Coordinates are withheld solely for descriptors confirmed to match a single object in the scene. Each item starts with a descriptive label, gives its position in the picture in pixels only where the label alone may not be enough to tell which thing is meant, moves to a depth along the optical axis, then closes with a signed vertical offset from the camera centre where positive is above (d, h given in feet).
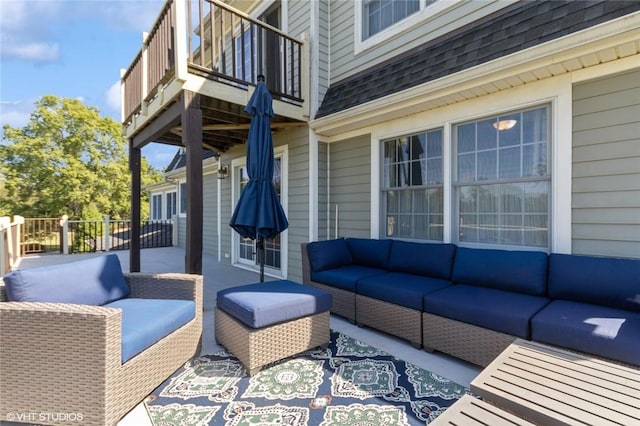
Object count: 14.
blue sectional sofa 6.93 -2.52
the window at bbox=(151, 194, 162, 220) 48.91 +0.92
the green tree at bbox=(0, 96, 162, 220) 46.73 +7.67
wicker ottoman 8.03 -3.14
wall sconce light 23.41 +3.04
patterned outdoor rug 6.38 -4.32
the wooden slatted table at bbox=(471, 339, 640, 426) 4.36 -2.90
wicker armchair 5.80 -2.93
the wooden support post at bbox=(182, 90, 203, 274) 12.08 +1.27
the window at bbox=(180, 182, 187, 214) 36.29 +1.75
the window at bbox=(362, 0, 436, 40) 13.87 +9.56
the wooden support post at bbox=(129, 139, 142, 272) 18.60 +0.42
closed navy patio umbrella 11.84 +1.16
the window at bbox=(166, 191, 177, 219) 42.35 +1.19
